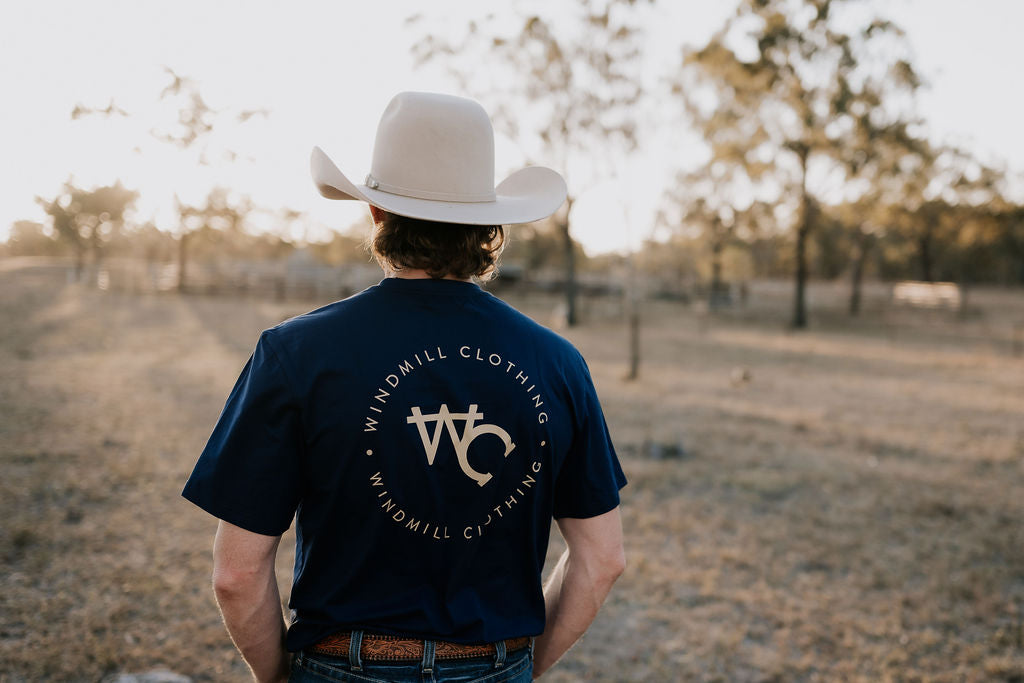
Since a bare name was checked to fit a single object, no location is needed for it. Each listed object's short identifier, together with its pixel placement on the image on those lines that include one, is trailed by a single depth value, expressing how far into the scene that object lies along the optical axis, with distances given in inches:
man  52.2
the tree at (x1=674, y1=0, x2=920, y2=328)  891.4
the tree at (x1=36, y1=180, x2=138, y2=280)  1689.2
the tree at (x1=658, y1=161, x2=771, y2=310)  1168.1
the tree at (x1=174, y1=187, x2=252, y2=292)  1331.2
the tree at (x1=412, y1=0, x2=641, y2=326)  581.3
